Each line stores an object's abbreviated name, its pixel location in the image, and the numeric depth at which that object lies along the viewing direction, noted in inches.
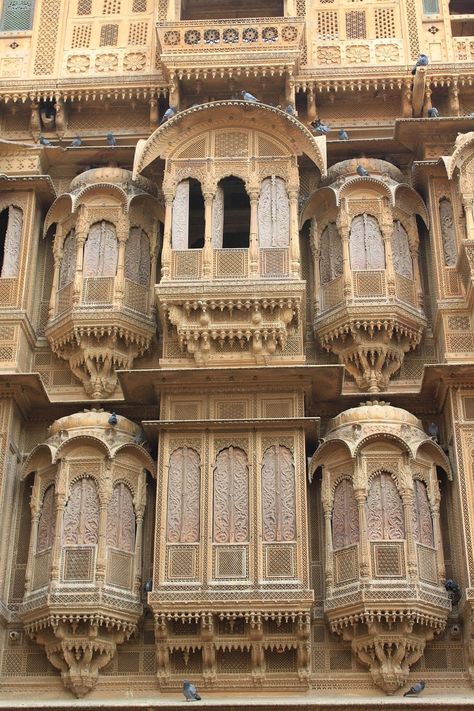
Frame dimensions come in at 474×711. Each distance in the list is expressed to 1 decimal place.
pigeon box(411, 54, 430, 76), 646.5
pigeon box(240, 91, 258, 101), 631.2
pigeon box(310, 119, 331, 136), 643.5
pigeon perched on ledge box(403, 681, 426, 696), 497.4
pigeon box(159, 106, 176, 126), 638.5
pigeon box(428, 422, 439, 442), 569.6
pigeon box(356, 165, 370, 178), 625.0
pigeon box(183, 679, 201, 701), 493.7
